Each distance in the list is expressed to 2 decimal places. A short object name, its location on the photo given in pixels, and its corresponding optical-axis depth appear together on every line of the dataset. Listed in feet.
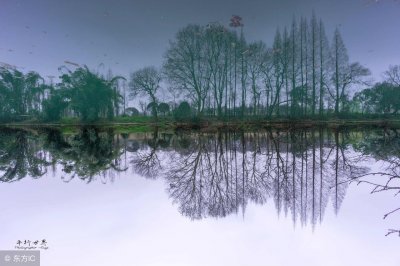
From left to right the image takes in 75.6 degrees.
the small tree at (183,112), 81.35
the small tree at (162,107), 116.16
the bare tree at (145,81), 109.19
